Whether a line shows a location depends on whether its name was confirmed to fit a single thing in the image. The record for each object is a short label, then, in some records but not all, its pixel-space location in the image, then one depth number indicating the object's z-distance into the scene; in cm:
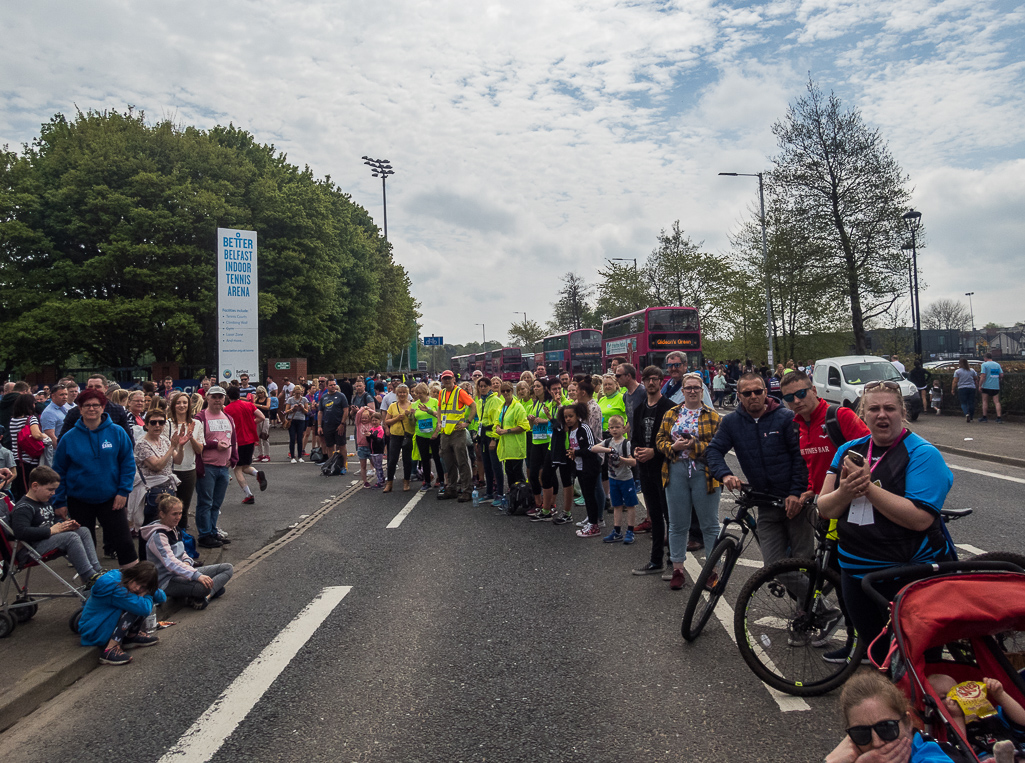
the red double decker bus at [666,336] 3069
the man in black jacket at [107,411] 729
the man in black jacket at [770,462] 501
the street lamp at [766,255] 3459
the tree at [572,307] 7956
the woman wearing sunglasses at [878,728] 249
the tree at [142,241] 3106
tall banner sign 2339
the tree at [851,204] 3281
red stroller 281
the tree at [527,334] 9381
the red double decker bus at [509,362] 5650
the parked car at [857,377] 2036
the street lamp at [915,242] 2823
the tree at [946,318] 9169
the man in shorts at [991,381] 1947
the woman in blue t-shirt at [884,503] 337
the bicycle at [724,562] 493
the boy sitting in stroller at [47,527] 566
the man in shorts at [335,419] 1520
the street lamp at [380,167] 6170
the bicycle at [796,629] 421
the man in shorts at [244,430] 1165
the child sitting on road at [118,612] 525
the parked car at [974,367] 2461
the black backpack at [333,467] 1530
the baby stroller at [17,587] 555
